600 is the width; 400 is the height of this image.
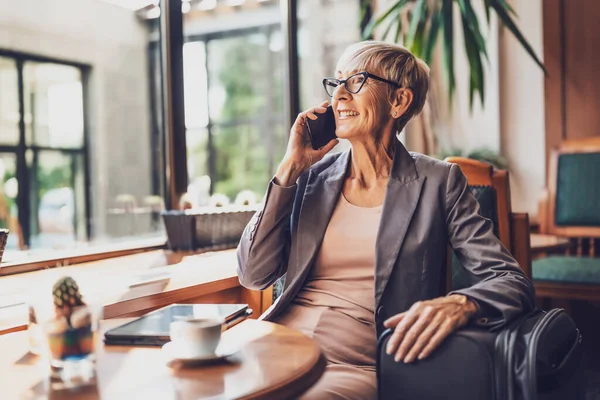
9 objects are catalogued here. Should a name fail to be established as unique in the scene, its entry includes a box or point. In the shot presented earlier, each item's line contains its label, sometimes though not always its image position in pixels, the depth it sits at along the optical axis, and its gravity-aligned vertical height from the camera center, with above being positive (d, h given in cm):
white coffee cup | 105 -25
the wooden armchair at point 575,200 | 359 -11
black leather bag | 123 -38
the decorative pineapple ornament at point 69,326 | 102 -21
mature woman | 161 -10
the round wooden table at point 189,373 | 92 -29
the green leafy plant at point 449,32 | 352 +88
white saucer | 105 -28
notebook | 119 -27
